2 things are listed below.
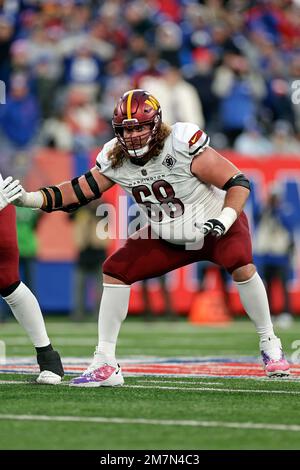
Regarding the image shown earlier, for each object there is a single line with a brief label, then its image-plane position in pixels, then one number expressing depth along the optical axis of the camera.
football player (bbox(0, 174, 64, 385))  12.60
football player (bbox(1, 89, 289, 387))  12.63
